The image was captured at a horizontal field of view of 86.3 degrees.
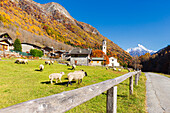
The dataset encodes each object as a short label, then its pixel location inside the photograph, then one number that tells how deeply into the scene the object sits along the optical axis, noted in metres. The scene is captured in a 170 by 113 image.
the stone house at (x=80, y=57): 41.88
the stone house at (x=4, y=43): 33.19
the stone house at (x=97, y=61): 52.16
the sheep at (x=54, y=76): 9.11
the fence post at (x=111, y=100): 2.72
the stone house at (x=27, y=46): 56.28
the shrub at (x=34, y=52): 40.35
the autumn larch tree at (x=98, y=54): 68.47
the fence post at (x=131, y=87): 6.16
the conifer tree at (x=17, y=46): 45.94
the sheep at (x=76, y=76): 8.52
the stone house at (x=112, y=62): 74.25
